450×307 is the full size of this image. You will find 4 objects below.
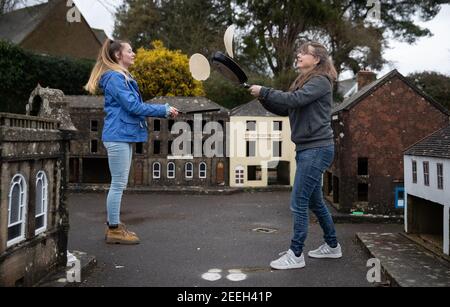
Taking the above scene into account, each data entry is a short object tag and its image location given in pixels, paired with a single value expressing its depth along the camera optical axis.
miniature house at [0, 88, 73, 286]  3.63
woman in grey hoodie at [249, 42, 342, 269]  4.94
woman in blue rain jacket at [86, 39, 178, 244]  5.62
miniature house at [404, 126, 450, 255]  6.45
